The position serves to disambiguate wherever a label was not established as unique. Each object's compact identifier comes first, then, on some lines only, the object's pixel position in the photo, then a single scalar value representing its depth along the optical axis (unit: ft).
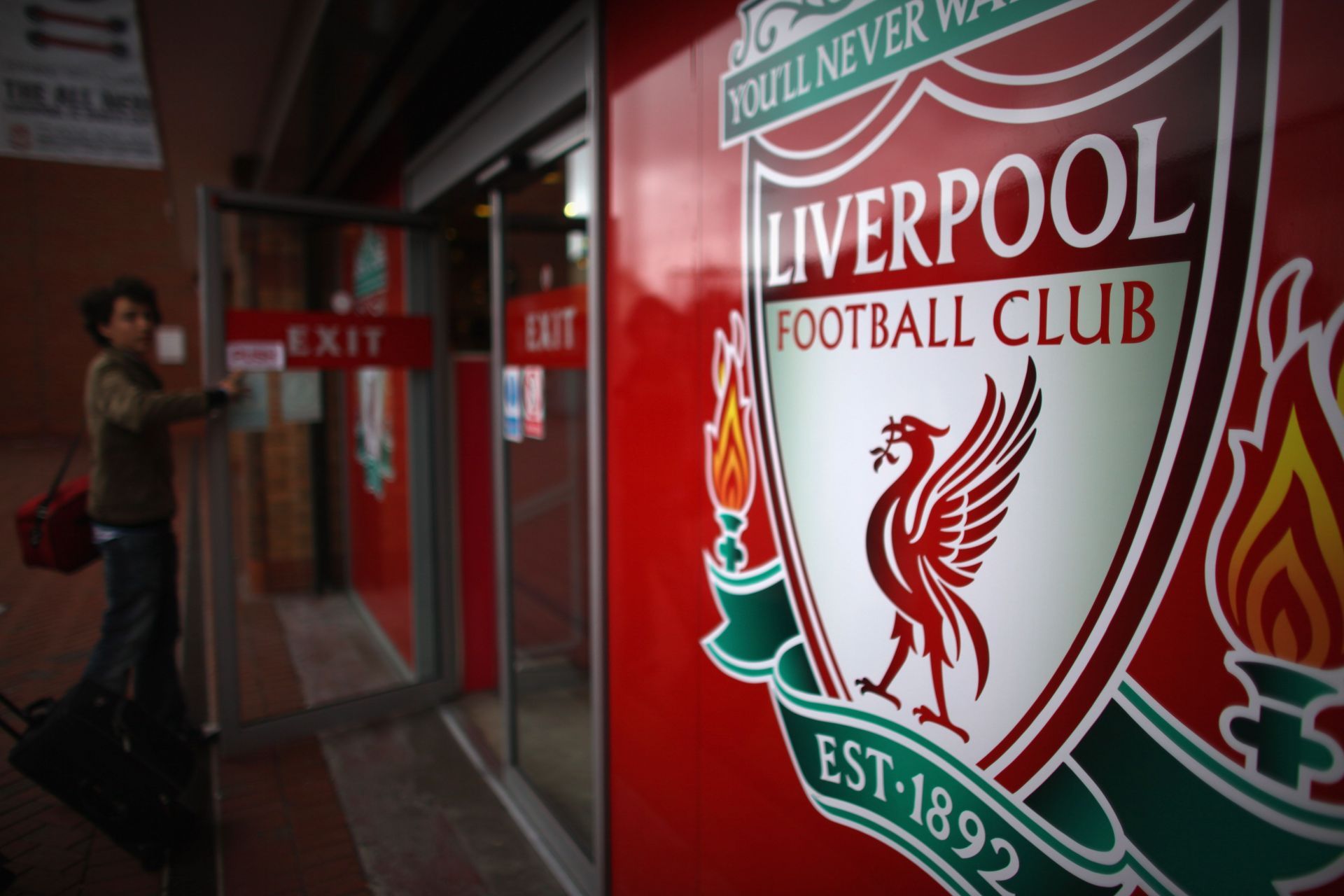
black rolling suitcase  8.30
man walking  10.18
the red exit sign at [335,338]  11.22
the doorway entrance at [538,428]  8.31
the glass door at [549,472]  9.33
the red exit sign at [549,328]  8.55
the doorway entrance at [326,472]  11.39
